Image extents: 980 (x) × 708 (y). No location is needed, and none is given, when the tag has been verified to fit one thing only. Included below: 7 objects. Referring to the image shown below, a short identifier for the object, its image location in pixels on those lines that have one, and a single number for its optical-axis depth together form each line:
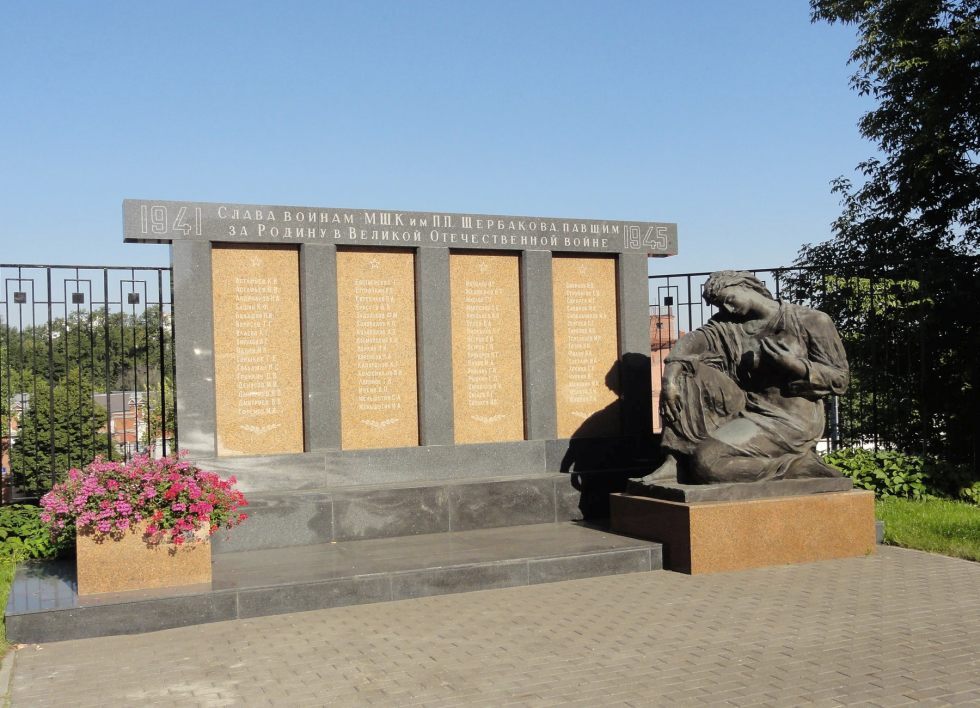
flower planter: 6.66
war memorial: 8.11
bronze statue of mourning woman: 8.45
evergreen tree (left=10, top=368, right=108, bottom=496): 18.25
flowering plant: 6.72
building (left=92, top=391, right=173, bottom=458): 29.52
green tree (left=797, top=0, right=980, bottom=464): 13.09
